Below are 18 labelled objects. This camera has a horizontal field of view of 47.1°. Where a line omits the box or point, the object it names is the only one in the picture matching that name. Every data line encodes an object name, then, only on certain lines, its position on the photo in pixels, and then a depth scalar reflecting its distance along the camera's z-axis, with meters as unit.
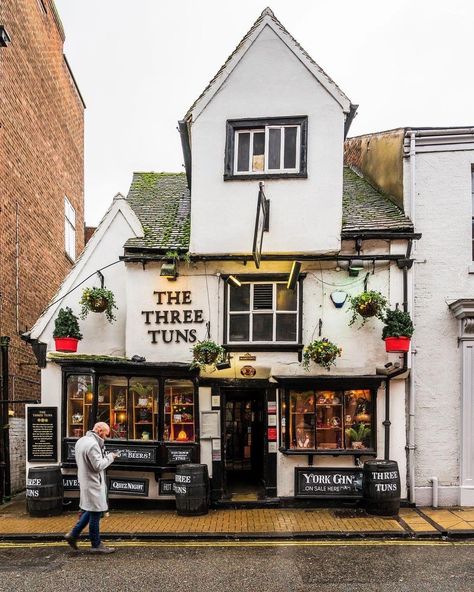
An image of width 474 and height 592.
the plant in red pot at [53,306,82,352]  11.37
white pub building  11.33
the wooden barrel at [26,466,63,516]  10.52
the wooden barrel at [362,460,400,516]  10.37
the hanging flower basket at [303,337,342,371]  10.88
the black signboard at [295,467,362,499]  11.09
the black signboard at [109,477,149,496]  11.09
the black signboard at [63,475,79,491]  11.23
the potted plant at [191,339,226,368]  10.88
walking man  7.95
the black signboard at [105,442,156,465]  11.16
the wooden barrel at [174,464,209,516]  10.46
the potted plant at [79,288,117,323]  11.45
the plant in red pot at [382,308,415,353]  10.78
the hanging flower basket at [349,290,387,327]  10.88
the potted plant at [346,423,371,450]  11.31
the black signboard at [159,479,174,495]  11.13
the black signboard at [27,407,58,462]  11.41
